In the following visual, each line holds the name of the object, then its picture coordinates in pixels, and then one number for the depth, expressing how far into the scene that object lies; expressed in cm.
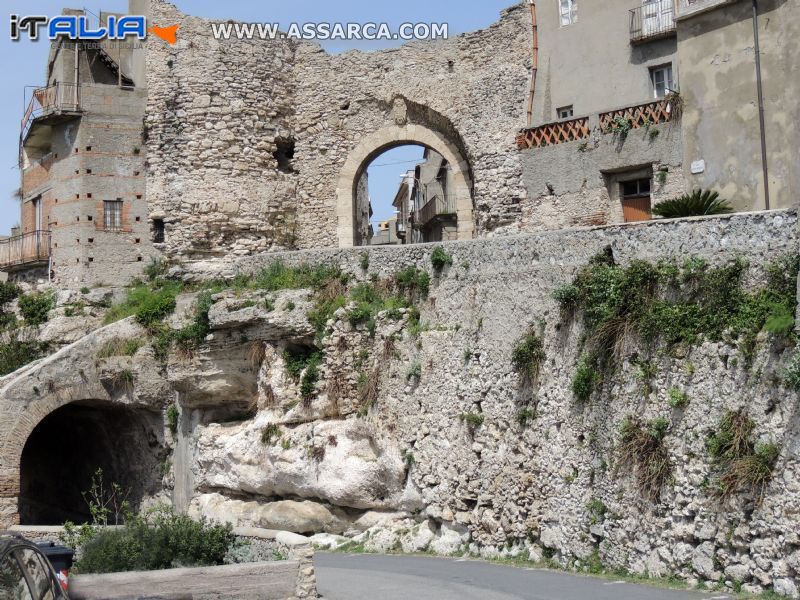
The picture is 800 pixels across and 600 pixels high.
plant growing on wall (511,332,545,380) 1656
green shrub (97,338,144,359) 2331
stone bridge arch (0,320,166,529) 2238
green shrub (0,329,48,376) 2484
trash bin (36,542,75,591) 1277
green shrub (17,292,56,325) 2581
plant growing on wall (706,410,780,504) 1274
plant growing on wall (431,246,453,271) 1888
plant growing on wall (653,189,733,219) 1730
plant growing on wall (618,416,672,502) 1409
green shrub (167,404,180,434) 2314
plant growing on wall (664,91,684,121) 2177
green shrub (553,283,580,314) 1589
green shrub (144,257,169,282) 2641
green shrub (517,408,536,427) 1658
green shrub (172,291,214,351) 2183
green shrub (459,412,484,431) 1747
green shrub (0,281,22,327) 2719
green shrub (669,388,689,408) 1395
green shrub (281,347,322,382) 2042
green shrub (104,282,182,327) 2369
